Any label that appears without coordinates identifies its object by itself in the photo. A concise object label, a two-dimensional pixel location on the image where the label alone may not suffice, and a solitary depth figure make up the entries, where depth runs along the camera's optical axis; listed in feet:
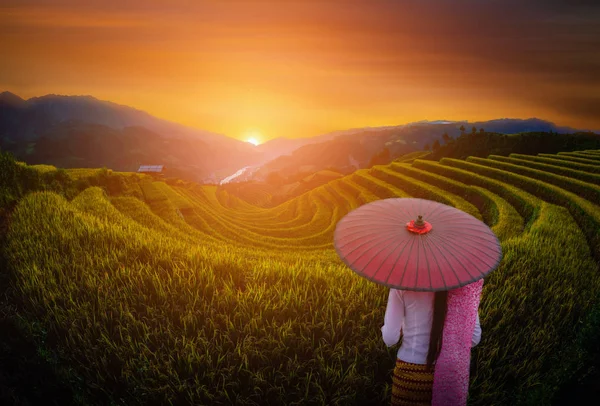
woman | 6.61
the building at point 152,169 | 157.95
